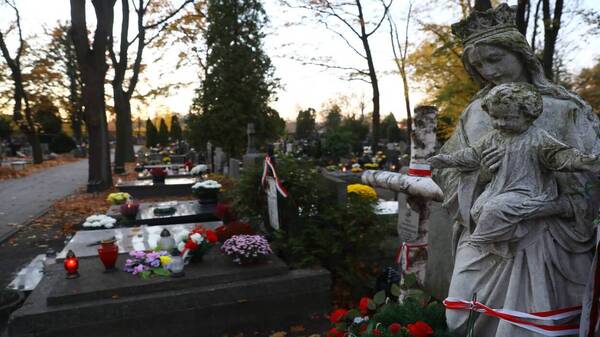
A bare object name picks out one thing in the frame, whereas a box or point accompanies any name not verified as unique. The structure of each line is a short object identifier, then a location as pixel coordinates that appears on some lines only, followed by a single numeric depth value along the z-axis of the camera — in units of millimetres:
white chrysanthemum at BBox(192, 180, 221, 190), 10958
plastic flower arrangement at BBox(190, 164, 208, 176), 15641
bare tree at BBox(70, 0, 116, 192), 13602
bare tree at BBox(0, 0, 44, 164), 24372
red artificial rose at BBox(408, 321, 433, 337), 2178
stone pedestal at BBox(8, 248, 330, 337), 4512
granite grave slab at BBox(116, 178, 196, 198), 13547
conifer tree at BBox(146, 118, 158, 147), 41400
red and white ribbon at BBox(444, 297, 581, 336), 1709
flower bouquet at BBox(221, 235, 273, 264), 5434
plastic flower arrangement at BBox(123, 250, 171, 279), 5266
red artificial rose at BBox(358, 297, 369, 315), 2660
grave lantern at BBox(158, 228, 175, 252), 5990
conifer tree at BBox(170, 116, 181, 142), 41234
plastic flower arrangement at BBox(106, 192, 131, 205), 10945
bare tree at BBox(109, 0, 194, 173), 20109
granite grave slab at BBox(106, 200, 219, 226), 9312
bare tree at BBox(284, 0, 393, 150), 23562
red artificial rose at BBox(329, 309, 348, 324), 2618
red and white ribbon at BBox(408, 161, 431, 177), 3824
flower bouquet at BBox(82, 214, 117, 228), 8391
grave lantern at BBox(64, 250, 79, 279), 5141
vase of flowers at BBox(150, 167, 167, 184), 14258
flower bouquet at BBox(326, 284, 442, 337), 2242
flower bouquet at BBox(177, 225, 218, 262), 5613
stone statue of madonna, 1702
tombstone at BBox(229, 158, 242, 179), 13250
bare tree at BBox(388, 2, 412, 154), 26536
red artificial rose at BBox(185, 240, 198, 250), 5590
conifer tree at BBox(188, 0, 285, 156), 22812
